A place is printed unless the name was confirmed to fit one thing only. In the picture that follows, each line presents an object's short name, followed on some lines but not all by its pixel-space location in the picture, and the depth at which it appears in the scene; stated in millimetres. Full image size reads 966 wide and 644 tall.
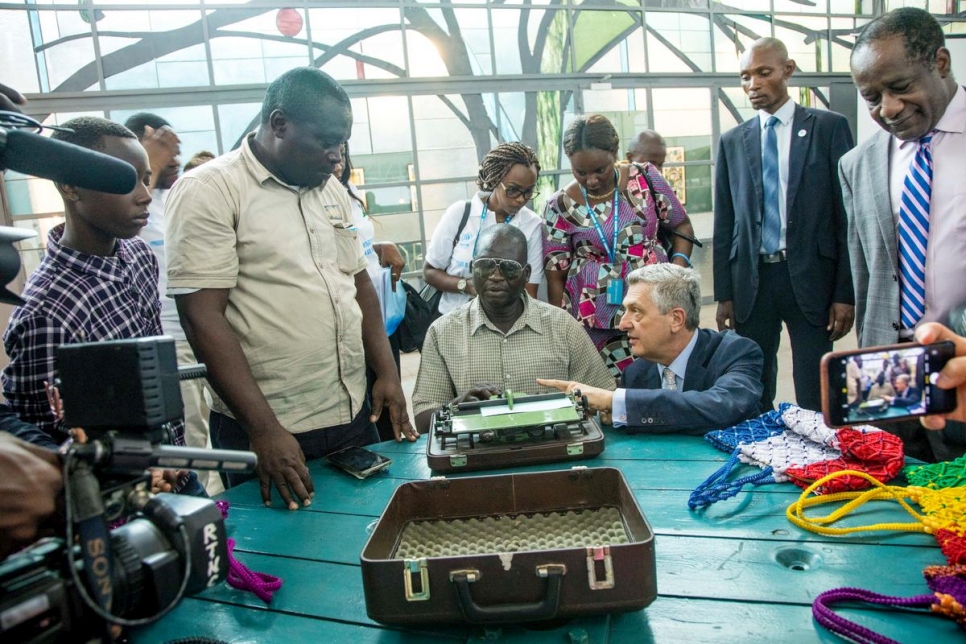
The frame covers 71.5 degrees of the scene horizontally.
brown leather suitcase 1026
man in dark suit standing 2896
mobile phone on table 1787
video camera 732
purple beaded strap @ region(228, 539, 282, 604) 1219
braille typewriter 1745
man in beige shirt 1653
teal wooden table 1042
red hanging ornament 5871
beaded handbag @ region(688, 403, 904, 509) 1496
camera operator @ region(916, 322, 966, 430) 1169
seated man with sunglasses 2523
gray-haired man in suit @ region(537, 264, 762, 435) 1965
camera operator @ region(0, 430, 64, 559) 774
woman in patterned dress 2934
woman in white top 3104
